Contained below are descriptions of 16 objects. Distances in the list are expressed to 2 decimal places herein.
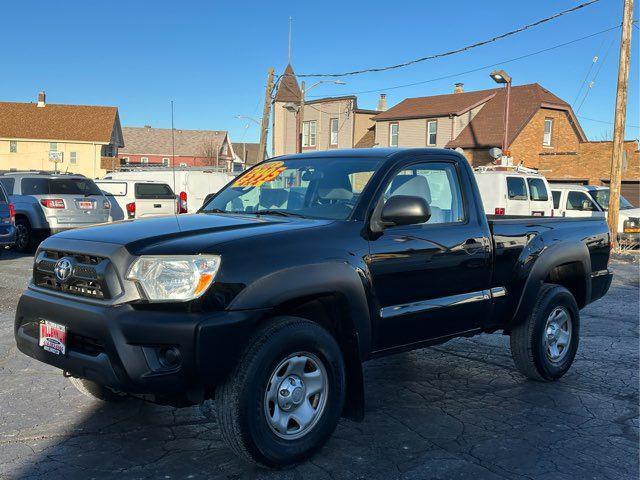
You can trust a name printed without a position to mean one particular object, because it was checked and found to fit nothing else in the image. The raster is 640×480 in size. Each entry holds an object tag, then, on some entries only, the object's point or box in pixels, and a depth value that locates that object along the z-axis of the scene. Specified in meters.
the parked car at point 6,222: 12.42
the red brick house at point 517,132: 30.00
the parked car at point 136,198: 15.77
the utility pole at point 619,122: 17.12
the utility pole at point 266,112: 25.92
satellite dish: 20.56
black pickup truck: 3.34
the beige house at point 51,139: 53.88
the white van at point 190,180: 19.19
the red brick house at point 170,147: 78.88
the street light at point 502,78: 23.48
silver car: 13.46
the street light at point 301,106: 26.98
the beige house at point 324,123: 40.72
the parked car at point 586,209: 17.94
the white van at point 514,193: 16.77
